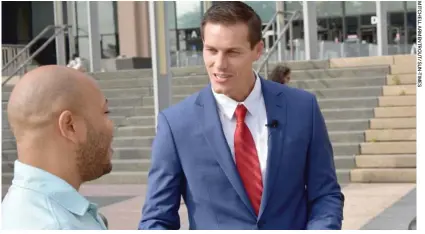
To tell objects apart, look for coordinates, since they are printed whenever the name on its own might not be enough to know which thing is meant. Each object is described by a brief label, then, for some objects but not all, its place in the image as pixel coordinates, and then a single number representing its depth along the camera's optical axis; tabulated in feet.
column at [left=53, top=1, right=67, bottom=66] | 60.95
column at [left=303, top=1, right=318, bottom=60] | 53.72
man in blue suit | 8.53
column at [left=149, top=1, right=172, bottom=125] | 27.48
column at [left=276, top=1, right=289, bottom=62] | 55.57
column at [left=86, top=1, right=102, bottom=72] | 57.77
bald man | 5.32
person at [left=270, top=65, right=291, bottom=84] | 28.09
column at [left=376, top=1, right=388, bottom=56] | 57.77
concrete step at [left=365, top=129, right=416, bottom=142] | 38.24
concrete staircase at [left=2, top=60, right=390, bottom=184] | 39.91
